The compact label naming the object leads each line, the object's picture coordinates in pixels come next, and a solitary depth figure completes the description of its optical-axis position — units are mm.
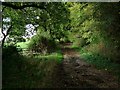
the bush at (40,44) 9226
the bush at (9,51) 4562
